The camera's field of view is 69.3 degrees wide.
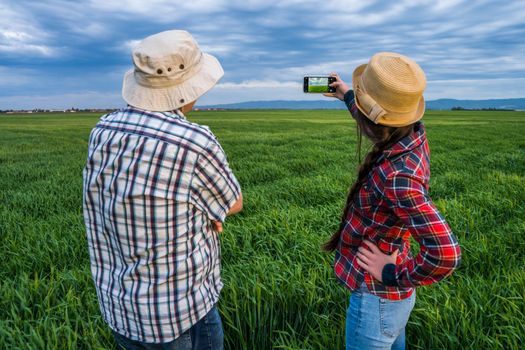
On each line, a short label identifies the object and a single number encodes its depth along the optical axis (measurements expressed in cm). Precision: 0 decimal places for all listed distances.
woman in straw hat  134
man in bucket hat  129
